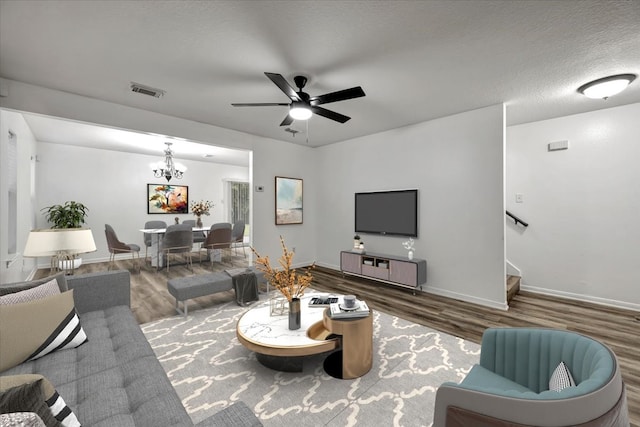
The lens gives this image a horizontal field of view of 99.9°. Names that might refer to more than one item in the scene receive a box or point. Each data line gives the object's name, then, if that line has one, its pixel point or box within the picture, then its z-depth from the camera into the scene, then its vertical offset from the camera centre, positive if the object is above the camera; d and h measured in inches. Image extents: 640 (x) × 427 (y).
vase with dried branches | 87.4 -25.1
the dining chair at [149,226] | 235.8 -13.3
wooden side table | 81.0 -40.9
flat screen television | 170.6 -1.4
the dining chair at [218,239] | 226.4 -22.9
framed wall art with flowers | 276.8 +14.9
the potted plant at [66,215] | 214.1 -1.5
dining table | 214.9 -27.3
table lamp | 85.0 -9.4
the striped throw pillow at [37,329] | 58.1 -27.0
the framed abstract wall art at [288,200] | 210.8 +9.2
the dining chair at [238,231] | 267.6 -19.0
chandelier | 234.0 +41.4
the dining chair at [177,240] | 207.6 -21.5
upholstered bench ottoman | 124.0 -35.3
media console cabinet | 157.2 -36.2
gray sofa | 44.4 -34.0
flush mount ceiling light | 103.8 +49.5
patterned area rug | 67.6 -50.4
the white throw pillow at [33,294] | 64.9 -20.6
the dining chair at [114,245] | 204.1 -24.5
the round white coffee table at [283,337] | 77.1 -38.5
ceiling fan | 89.9 +41.0
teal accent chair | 35.4 -28.0
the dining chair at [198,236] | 253.9 -23.5
